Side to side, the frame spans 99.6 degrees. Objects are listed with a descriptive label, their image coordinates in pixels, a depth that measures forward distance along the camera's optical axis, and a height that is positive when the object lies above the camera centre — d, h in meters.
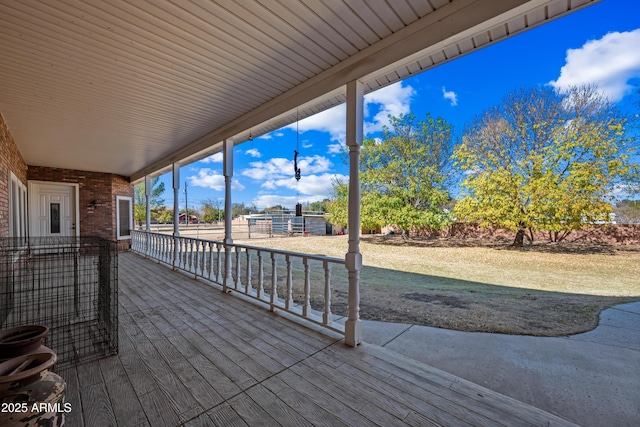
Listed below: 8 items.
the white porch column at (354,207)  2.47 +0.05
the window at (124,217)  9.03 -0.11
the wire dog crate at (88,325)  2.27 -1.15
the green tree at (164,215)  24.55 -0.15
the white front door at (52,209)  7.34 +0.14
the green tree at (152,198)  20.05 +1.19
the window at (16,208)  4.41 +0.11
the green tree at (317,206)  29.98 +0.76
